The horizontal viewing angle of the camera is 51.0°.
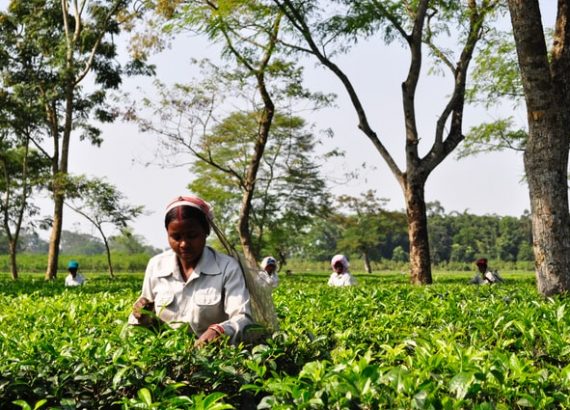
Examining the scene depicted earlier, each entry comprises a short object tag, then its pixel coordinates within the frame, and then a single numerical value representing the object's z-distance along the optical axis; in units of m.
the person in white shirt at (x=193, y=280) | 3.09
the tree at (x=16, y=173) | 23.14
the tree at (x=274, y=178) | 29.41
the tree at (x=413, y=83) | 12.05
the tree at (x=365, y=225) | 50.81
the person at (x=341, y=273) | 10.91
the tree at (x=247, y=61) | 14.27
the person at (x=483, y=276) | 11.47
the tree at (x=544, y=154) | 6.12
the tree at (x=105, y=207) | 24.97
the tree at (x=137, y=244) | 95.38
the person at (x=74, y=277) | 12.49
